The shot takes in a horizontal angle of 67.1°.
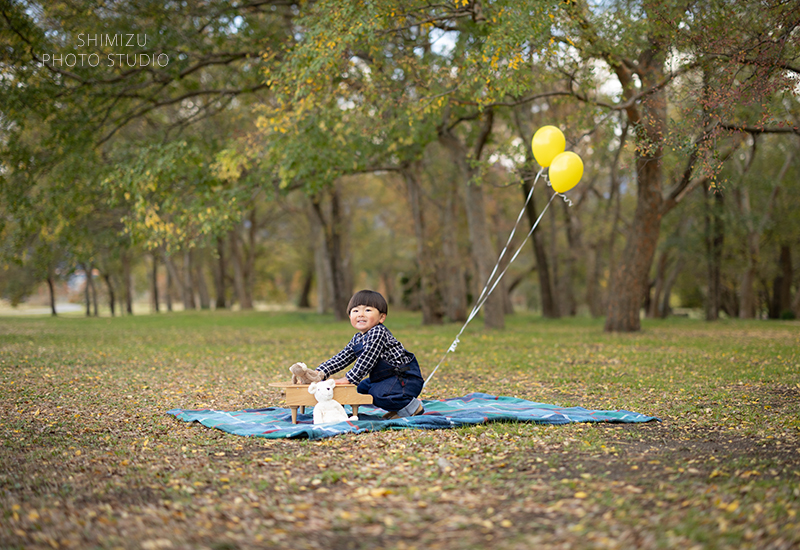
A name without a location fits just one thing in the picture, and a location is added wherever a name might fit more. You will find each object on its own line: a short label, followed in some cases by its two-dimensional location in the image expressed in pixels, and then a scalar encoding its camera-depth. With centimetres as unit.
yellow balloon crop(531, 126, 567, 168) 849
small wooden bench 620
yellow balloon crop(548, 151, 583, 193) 800
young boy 639
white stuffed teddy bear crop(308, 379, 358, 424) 616
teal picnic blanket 597
